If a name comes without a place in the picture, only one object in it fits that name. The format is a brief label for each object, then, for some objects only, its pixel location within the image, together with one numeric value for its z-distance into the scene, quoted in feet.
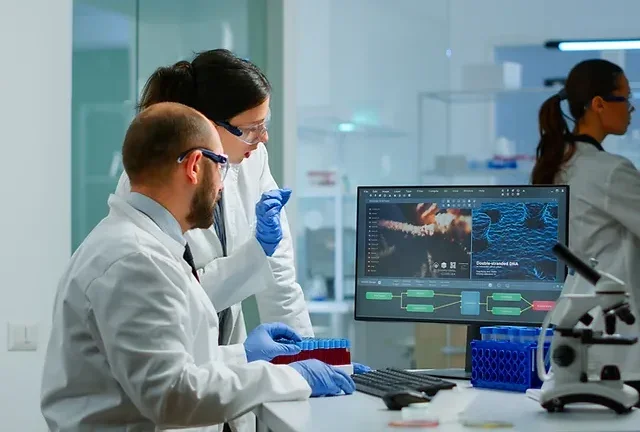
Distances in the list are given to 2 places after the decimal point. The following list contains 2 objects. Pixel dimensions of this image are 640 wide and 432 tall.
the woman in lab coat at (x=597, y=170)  10.97
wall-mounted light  18.77
